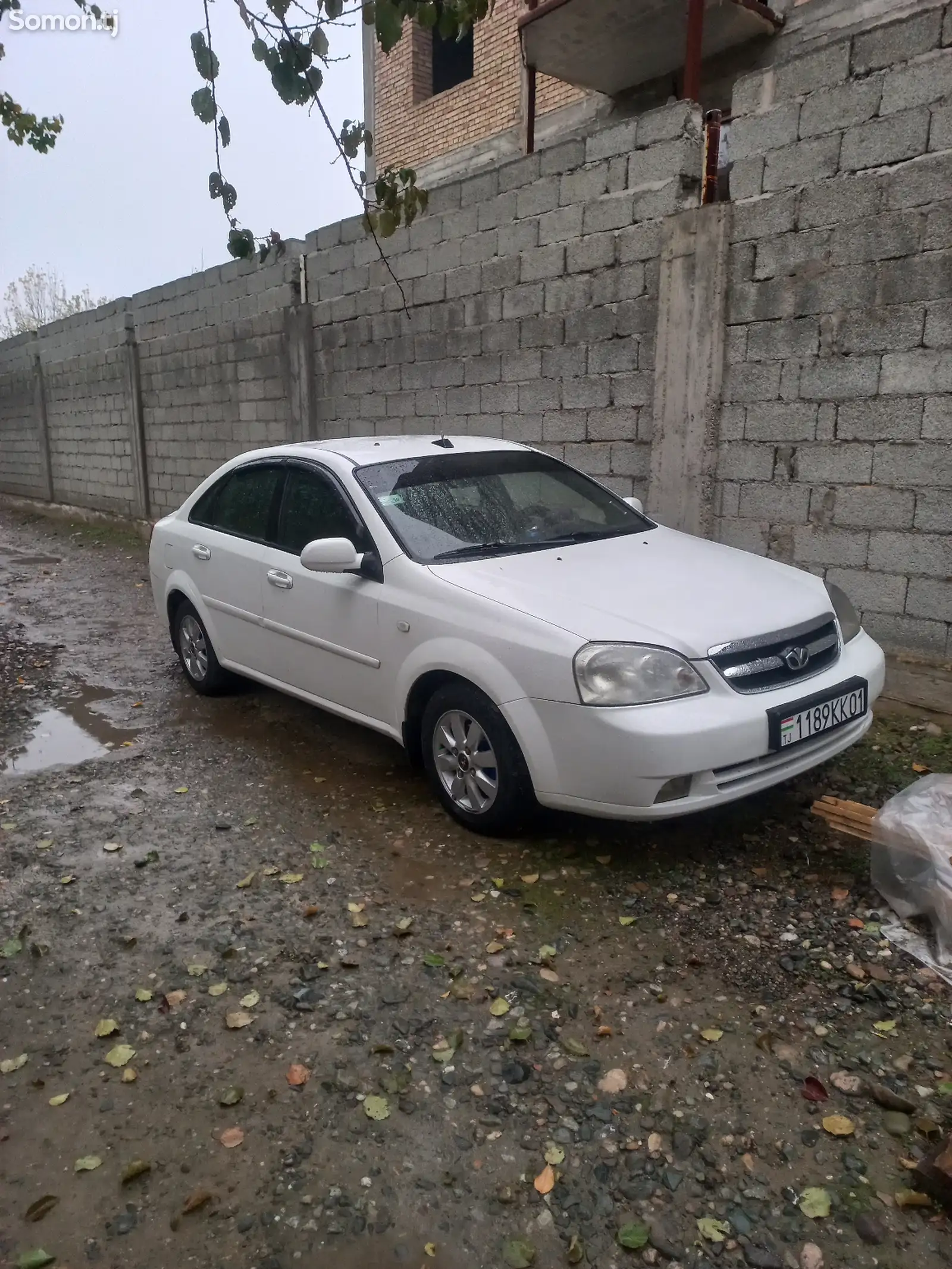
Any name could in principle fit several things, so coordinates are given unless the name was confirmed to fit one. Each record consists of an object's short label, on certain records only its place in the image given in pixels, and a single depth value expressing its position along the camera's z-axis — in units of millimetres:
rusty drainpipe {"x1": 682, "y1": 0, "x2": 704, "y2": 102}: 7035
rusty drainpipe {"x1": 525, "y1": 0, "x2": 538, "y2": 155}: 9211
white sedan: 3123
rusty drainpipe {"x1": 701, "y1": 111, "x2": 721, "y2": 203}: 5656
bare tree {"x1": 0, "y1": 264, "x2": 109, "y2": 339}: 42312
